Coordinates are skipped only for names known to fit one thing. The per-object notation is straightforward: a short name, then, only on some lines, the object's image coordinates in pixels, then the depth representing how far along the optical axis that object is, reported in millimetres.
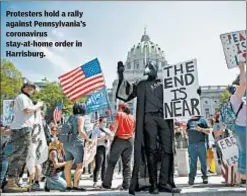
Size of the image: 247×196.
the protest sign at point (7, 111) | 6396
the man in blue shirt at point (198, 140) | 5484
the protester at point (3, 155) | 4532
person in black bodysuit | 3865
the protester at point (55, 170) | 4605
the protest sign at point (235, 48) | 3904
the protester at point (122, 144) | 4738
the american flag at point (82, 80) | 7020
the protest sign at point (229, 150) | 4504
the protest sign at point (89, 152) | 5126
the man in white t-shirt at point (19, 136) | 4145
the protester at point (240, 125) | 4137
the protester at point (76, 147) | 4828
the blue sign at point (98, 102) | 7285
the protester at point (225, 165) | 4910
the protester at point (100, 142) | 5676
